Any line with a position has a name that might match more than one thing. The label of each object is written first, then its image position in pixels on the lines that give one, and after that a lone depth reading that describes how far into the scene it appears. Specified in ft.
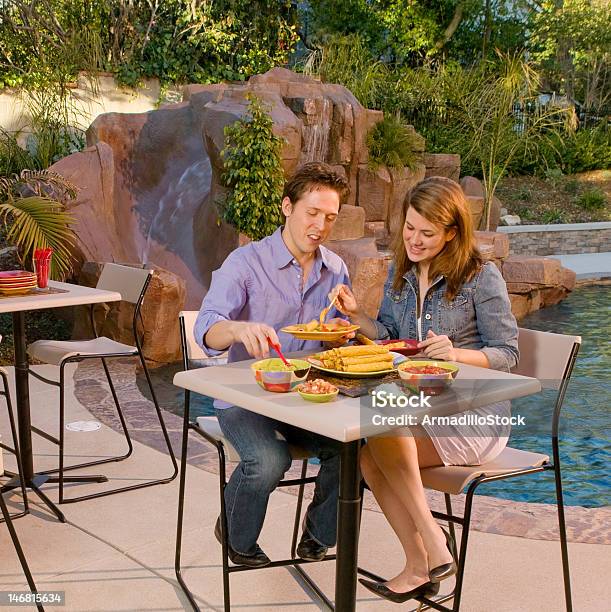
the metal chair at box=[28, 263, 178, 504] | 12.44
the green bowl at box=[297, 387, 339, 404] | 6.86
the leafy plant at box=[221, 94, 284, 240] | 27.37
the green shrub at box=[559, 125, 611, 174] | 56.34
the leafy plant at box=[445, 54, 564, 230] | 43.11
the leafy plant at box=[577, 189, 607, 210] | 52.37
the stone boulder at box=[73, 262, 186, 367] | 21.29
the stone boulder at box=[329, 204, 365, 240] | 29.50
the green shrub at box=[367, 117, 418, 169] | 35.22
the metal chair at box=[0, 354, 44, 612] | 8.53
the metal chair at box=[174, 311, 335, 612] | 8.01
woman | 7.94
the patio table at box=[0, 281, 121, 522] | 11.63
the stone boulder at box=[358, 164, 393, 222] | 34.96
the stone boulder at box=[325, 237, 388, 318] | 26.16
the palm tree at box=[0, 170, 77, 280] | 21.07
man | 8.04
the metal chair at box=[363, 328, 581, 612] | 7.99
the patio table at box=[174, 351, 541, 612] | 6.49
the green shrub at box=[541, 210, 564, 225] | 49.98
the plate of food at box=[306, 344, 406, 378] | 7.63
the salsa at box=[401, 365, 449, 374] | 7.30
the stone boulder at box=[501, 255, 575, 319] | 34.58
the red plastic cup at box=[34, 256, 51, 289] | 12.40
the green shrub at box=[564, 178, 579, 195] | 54.29
